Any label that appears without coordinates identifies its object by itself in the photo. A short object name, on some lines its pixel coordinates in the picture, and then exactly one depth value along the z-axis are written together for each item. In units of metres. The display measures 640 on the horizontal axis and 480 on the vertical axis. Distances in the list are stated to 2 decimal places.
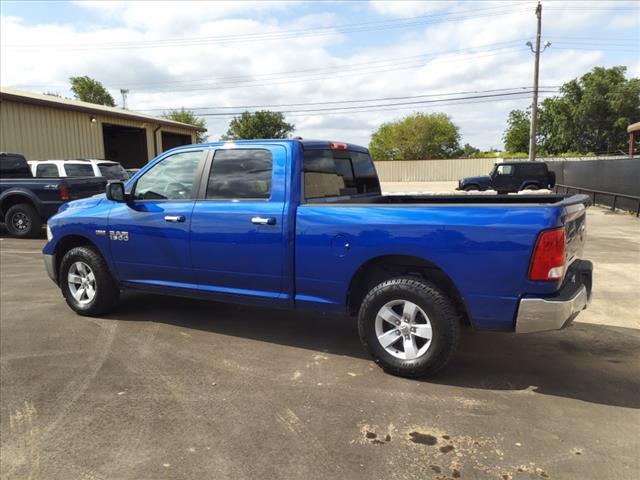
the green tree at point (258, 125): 69.06
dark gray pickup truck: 11.56
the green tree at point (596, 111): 52.72
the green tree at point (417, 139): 67.69
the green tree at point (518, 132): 71.25
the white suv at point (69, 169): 14.17
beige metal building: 19.95
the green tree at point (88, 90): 72.38
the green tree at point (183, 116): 73.88
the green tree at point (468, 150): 76.95
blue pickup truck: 3.56
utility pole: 30.16
